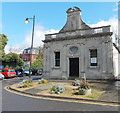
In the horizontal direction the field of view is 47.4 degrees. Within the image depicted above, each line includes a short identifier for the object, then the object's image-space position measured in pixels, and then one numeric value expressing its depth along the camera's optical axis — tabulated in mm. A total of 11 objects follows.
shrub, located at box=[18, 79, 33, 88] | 13492
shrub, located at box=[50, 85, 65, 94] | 10356
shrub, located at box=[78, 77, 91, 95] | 9562
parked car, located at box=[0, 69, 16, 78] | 25480
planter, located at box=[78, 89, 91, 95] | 9555
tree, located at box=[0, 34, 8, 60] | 35297
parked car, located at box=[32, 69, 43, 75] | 33562
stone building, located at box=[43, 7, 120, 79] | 17406
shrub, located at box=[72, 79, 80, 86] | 13741
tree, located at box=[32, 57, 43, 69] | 41881
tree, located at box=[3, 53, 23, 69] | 37500
